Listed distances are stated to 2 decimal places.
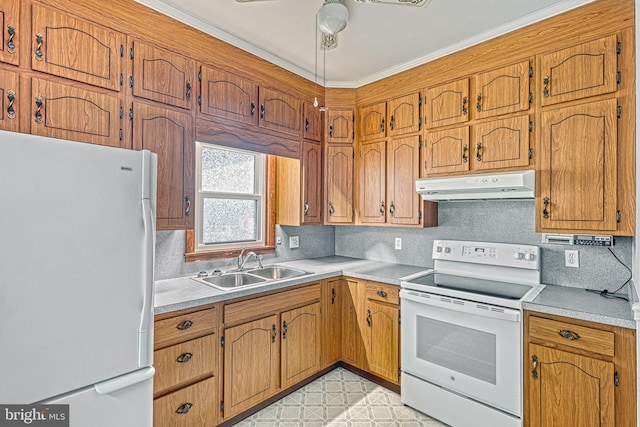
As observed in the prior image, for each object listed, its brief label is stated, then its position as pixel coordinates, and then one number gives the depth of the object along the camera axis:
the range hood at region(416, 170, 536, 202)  2.04
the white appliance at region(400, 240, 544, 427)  1.89
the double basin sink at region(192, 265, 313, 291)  2.44
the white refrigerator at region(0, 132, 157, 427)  1.17
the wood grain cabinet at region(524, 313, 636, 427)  1.57
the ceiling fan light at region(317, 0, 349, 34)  1.85
